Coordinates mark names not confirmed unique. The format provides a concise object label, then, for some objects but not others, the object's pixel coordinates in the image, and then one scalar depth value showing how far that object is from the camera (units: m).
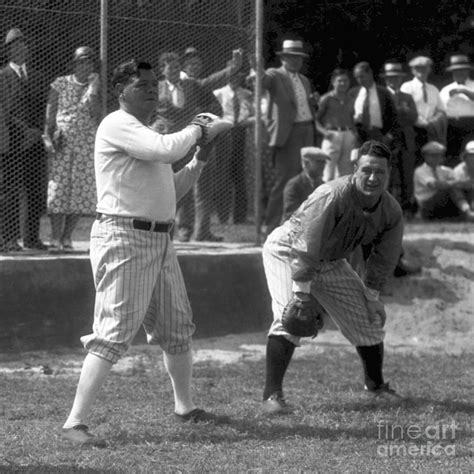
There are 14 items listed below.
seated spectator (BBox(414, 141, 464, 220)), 13.80
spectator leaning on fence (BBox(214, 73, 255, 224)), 11.72
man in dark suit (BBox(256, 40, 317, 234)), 12.16
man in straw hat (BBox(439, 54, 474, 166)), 14.61
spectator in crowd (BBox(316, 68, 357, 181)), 12.80
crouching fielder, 7.45
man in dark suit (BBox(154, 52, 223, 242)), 11.27
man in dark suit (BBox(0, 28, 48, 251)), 10.28
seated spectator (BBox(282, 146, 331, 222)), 10.91
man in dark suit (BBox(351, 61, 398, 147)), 12.99
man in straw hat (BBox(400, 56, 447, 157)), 14.27
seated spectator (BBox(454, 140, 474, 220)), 13.70
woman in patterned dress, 10.53
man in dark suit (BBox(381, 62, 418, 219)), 13.70
